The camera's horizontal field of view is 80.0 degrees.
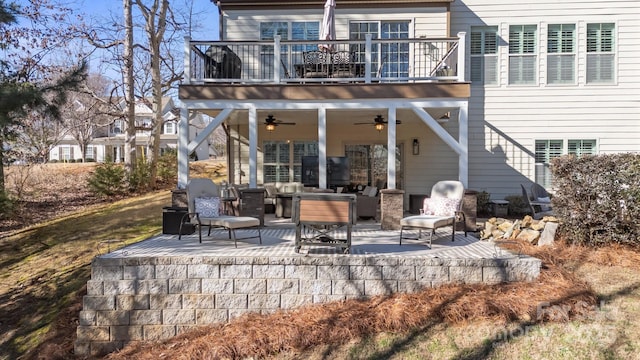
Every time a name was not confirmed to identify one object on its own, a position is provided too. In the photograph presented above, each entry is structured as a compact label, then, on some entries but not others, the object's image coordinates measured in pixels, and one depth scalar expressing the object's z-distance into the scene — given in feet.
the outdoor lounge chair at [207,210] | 18.67
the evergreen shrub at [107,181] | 42.14
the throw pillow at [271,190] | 32.27
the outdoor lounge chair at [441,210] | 19.16
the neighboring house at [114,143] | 99.19
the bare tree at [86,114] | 68.80
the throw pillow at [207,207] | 20.43
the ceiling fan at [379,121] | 30.09
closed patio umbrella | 26.98
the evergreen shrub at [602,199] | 17.28
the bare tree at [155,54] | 45.73
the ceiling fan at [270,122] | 30.86
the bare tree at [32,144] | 36.04
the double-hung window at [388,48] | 33.63
